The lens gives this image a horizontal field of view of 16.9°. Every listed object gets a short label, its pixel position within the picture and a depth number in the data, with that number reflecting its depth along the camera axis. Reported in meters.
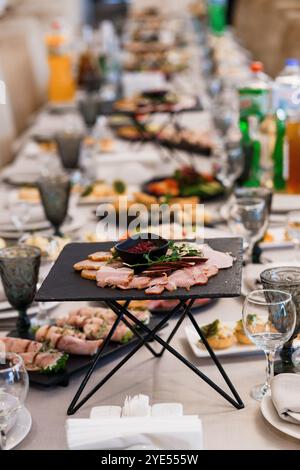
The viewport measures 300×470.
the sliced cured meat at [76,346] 1.61
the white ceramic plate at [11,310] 1.81
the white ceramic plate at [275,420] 1.37
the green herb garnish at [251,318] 1.44
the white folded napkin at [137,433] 1.30
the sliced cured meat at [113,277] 1.44
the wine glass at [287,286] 1.51
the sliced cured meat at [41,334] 1.64
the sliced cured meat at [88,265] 1.51
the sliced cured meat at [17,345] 1.60
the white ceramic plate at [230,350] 1.62
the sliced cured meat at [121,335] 1.66
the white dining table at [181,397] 1.39
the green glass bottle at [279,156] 2.58
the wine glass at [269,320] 1.44
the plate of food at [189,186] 2.49
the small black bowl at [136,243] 1.51
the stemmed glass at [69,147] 2.85
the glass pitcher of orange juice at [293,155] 2.50
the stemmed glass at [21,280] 1.69
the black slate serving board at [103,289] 1.40
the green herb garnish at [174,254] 1.50
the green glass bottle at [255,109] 2.65
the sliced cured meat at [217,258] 1.52
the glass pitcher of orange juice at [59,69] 4.61
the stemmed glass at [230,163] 2.49
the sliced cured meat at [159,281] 1.43
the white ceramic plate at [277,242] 2.09
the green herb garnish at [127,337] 1.67
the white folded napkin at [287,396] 1.38
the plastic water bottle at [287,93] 2.68
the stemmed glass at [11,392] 1.38
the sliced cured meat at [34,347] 1.60
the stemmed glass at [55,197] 2.23
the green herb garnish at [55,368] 1.56
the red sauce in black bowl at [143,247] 1.52
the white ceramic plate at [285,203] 2.36
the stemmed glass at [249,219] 1.94
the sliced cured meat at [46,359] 1.56
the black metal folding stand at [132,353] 1.48
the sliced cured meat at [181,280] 1.43
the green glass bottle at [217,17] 6.94
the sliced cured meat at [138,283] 1.43
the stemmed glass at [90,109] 3.48
